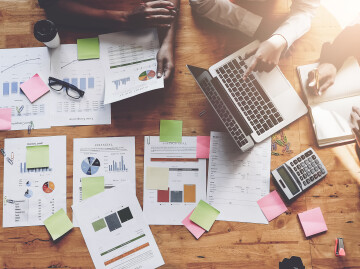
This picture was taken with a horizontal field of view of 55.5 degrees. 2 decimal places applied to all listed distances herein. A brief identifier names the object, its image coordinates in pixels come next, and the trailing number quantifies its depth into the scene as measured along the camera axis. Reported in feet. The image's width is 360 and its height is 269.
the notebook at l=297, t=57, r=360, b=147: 4.10
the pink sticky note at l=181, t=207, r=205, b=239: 4.05
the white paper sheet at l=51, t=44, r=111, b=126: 4.19
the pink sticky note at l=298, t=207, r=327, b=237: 4.03
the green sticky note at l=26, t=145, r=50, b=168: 4.13
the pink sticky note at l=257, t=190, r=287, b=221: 4.06
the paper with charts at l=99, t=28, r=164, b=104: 4.10
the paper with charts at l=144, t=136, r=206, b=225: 4.09
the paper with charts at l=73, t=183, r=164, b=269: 4.04
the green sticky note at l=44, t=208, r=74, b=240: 4.05
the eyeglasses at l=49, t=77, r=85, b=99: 4.17
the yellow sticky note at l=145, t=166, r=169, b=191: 4.12
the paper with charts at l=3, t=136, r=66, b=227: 4.10
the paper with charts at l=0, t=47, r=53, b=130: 4.20
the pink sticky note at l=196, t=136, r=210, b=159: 4.15
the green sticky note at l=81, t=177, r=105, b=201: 4.11
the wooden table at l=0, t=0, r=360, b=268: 4.05
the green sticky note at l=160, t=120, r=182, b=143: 4.16
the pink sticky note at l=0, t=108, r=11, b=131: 4.19
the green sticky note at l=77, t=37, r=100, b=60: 4.24
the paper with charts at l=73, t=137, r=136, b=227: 4.14
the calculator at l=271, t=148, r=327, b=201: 4.03
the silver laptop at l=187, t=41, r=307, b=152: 3.96
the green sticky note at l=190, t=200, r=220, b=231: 4.04
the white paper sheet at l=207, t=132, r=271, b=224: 4.09
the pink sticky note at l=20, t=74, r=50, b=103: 4.19
